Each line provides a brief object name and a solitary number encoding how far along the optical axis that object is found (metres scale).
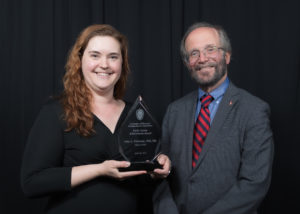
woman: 1.59
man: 1.75
